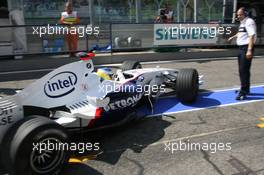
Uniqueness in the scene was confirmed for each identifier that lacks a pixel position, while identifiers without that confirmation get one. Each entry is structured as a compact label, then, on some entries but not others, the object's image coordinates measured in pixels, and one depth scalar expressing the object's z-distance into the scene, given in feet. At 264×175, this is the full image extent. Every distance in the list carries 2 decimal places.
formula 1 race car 12.68
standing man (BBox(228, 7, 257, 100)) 22.93
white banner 42.88
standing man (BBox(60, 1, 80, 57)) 38.17
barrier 36.86
